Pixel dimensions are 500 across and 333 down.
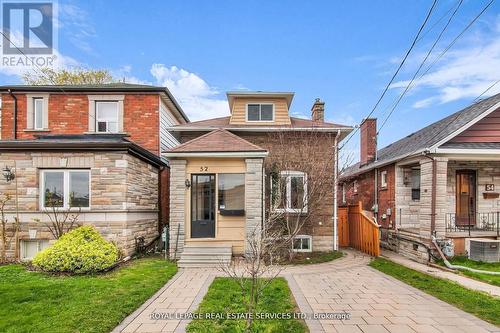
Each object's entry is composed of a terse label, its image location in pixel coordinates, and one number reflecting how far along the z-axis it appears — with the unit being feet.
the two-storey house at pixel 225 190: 29.78
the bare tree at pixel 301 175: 31.78
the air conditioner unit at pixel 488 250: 29.07
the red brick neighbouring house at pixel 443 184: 30.30
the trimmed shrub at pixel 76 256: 23.02
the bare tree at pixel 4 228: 27.22
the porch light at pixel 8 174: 27.73
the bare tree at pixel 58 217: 27.68
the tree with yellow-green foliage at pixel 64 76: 69.41
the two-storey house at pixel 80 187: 27.86
